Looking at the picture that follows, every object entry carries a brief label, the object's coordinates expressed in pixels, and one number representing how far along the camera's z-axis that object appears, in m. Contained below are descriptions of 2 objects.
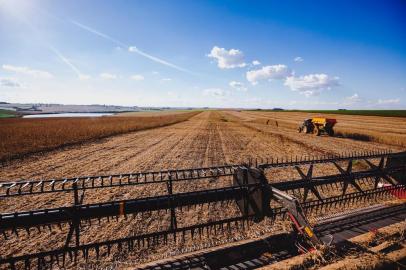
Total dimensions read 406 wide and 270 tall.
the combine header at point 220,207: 2.94
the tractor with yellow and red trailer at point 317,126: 24.11
